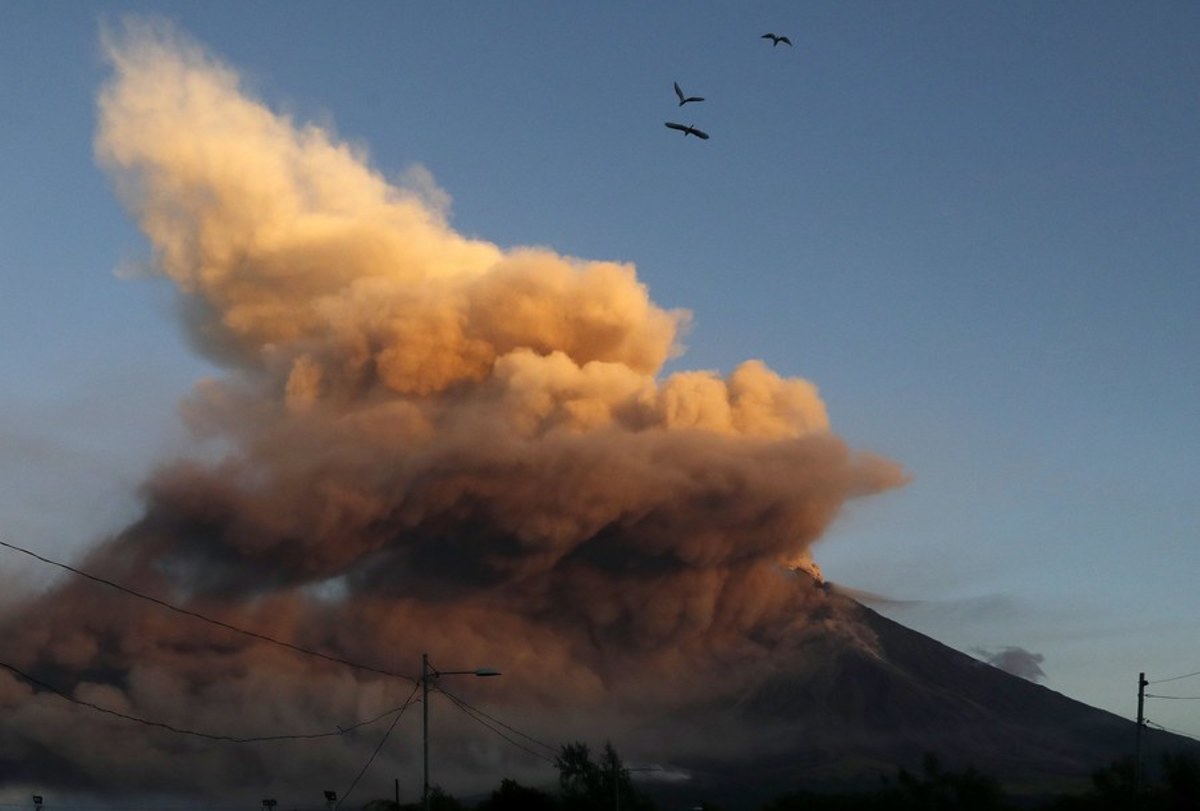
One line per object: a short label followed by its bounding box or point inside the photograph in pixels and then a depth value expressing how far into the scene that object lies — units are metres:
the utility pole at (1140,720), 94.50
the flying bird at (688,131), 75.88
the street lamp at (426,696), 65.31
